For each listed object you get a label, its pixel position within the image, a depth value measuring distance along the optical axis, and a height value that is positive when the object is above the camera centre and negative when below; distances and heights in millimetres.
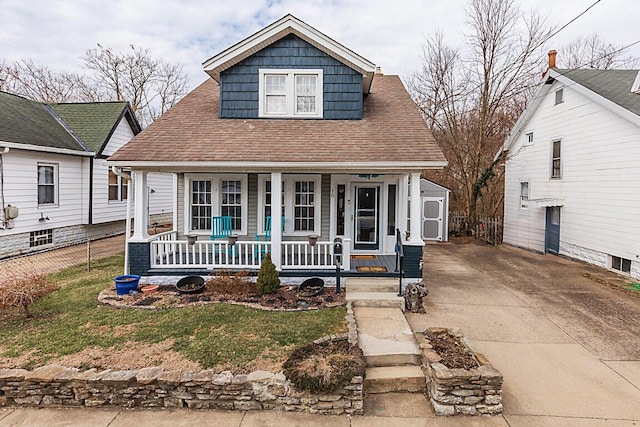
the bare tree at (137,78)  25562 +10110
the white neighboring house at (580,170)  10242 +1467
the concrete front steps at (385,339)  4449 -2026
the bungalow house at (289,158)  8109 +1144
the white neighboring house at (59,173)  11141 +1175
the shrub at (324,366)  3961 -1941
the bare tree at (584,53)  22109 +10988
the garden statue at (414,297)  7008 -1819
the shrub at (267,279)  7504 -1570
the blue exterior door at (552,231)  13500 -843
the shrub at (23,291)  5824 -1515
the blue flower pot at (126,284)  7501 -1717
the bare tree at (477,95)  16844 +6440
